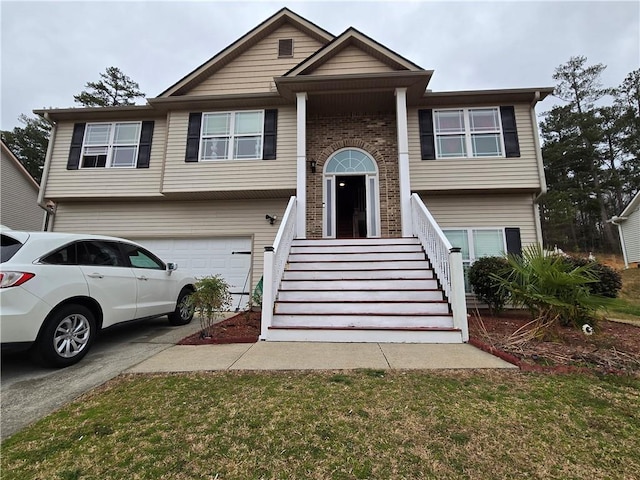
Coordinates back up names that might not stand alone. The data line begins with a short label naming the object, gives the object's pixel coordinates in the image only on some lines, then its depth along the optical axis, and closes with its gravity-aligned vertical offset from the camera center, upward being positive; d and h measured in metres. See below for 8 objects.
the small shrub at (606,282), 6.95 +0.16
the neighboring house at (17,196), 12.92 +3.99
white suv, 3.00 -0.05
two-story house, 7.96 +3.57
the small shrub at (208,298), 4.71 -0.18
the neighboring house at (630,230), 16.34 +3.29
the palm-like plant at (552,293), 4.05 -0.06
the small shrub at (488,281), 6.61 +0.16
